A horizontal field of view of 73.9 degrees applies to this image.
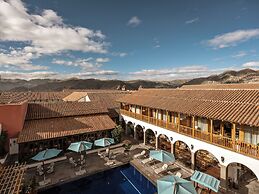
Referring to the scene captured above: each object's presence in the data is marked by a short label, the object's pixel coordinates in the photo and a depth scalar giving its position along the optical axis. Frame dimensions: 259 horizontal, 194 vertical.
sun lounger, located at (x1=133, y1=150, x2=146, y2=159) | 21.77
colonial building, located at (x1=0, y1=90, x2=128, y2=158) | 21.12
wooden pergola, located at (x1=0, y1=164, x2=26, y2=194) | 9.37
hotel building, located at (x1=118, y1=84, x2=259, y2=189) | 13.70
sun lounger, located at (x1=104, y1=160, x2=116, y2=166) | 19.81
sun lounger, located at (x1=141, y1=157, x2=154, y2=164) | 19.99
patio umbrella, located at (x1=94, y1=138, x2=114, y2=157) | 21.02
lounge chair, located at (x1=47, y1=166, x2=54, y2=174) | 18.02
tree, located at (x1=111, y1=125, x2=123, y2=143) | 25.74
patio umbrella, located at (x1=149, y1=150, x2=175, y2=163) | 17.20
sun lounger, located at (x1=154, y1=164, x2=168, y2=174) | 17.92
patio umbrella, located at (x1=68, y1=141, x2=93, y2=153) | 19.55
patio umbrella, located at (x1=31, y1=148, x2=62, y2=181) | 17.55
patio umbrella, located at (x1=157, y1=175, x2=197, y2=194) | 11.87
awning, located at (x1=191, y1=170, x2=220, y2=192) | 12.91
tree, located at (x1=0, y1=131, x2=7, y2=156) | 19.91
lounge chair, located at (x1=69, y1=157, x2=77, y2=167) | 19.35
